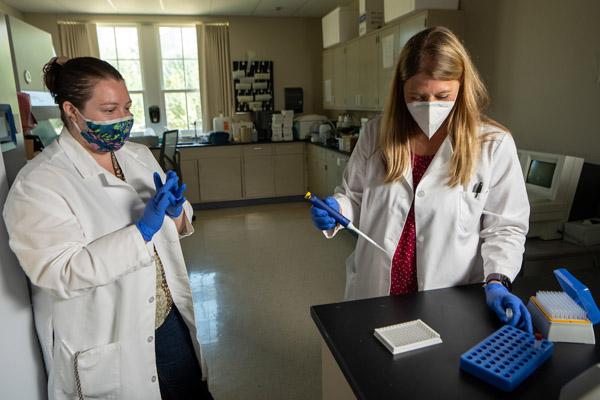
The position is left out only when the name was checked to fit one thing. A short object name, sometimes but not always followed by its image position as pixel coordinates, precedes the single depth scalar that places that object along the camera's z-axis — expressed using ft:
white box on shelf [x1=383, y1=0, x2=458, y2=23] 10.16
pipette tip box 2.83
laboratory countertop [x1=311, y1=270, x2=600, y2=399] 2.44
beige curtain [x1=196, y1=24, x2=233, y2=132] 19.01
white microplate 2.80
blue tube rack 2.42
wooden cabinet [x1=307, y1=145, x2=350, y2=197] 15.04
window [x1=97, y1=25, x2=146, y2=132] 18.67
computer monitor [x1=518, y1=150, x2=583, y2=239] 6.54
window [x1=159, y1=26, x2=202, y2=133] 19.27
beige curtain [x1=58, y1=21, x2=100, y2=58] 17.61
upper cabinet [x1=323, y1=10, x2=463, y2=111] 10.36
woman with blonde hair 3.85
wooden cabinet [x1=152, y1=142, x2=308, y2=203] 17.57
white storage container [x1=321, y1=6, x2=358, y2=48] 15.46
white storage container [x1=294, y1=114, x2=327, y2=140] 18.80
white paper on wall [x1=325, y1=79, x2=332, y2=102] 17.95
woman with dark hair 3.23
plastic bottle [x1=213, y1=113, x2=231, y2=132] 18.66
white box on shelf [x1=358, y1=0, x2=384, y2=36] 13.23
